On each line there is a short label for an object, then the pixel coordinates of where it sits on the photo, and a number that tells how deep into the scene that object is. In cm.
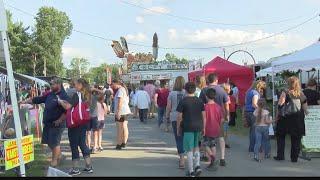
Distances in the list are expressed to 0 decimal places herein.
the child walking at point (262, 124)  1118
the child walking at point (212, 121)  990
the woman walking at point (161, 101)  1865
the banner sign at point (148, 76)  5063
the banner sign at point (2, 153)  879
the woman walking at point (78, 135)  945
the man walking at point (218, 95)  1055
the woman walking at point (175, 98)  1052
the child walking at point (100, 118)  1262
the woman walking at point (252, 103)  1190
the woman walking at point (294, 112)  1064
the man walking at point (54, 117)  974
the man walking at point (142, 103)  2145
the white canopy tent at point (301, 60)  1276
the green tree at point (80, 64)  13730
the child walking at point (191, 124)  902
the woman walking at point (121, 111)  1270
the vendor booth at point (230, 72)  2177
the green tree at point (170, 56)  14038
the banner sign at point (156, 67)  5303
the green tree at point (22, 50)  6844
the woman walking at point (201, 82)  1114
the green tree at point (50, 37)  7406
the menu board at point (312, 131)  1115
